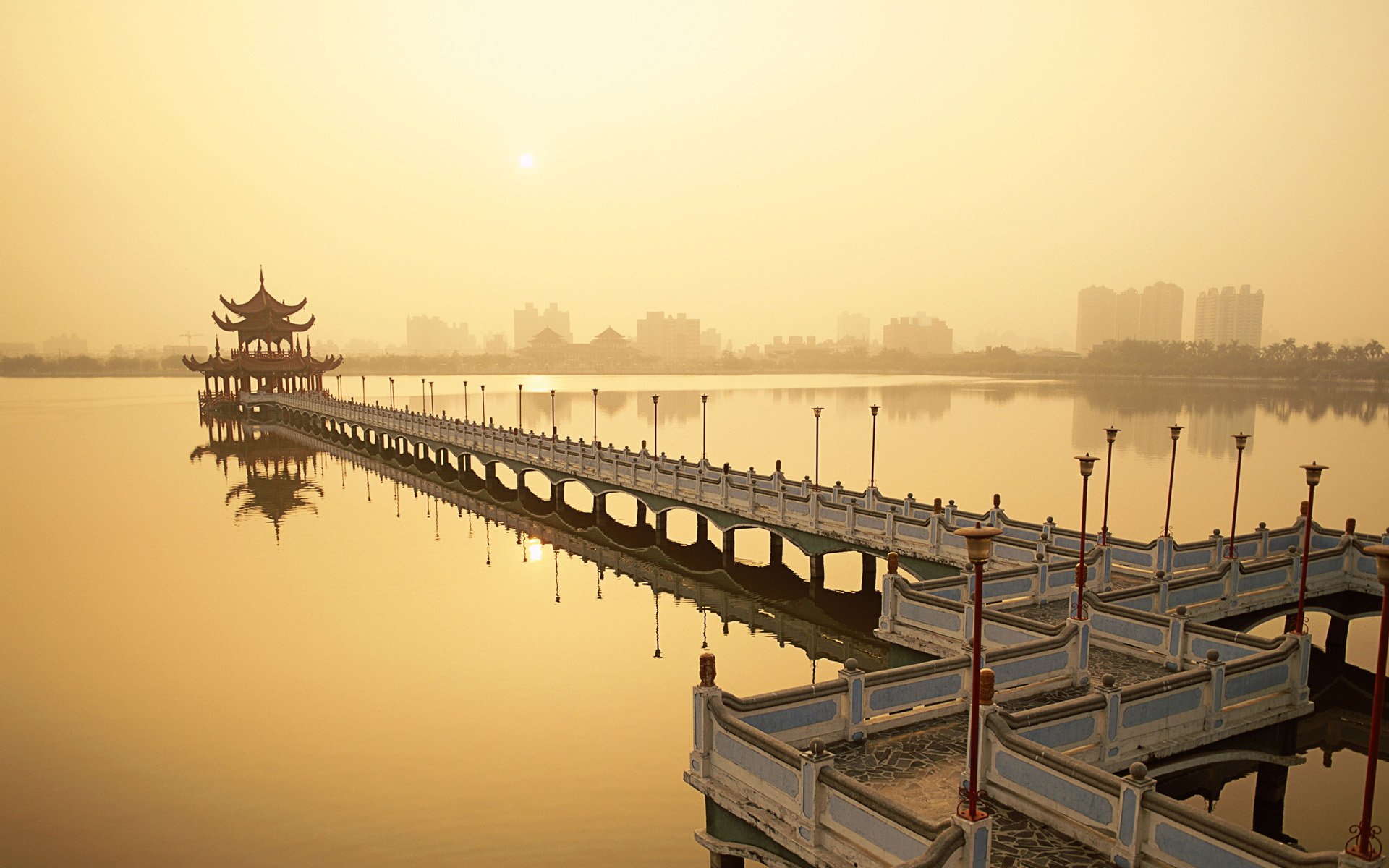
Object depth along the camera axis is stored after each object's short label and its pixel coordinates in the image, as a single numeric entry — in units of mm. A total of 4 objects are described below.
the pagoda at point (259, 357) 99688
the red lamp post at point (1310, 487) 13047
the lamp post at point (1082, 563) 15039
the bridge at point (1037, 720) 9031
